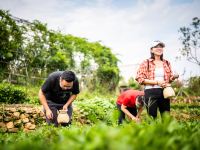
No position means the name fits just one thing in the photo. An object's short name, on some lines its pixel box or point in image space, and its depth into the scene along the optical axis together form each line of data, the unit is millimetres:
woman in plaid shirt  3119
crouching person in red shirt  3915
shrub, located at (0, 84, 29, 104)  6257
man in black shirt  3265
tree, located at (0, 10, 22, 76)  9493
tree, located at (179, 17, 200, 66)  10292
